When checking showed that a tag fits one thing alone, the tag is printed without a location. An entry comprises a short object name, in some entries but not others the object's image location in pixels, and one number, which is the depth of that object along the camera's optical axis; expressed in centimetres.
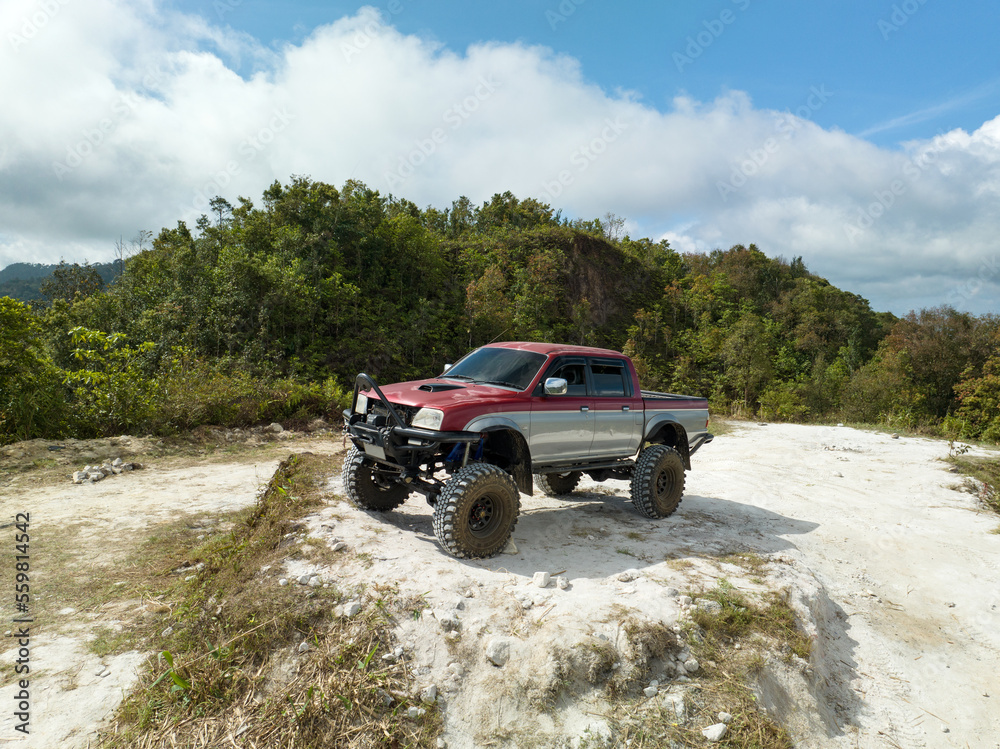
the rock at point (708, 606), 461
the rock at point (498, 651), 387
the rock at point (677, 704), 369
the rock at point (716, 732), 351
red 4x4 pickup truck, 524
